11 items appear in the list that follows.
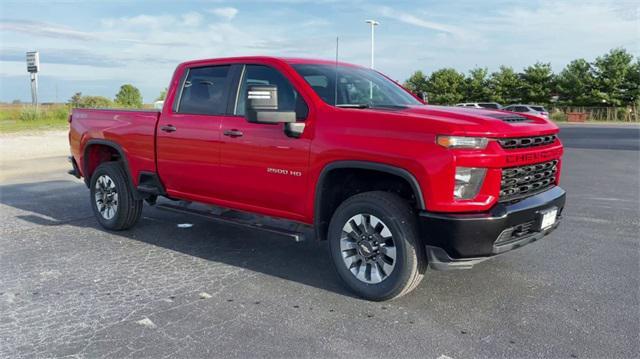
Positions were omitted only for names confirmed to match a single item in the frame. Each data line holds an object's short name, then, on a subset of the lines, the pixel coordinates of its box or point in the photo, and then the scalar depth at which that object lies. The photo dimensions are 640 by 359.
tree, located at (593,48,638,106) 49.22
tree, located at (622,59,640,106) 48.97
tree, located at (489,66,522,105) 54.00
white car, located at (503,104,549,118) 35.68
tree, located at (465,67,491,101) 56.09
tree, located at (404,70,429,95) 60.41
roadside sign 31.28
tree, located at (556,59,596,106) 50.75
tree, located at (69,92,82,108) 33.54
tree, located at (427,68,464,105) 57.41
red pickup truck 3.69
